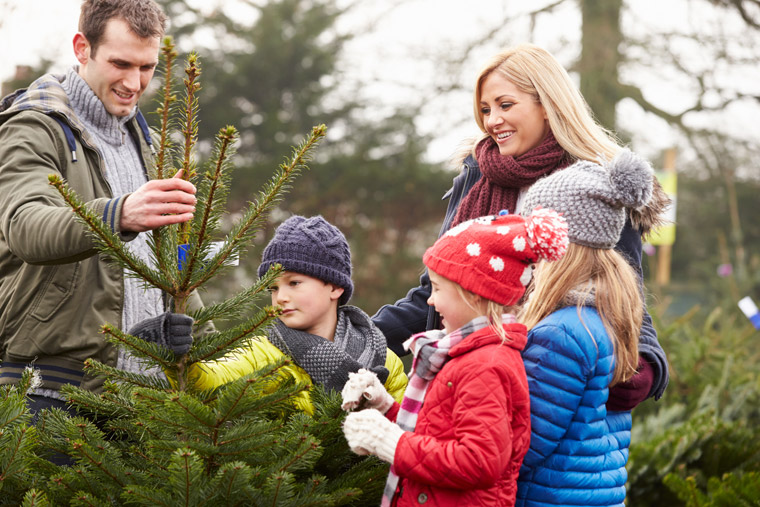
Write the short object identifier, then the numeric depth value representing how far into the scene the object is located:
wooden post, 14.15
